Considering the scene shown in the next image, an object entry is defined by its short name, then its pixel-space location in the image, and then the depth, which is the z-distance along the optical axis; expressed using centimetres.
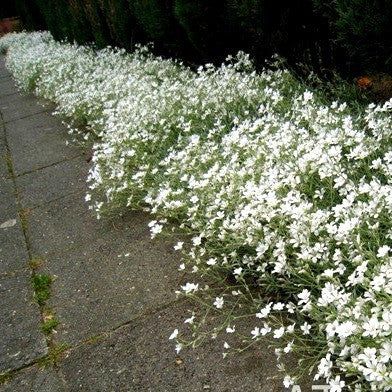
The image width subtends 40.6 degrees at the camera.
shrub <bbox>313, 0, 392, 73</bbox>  341
